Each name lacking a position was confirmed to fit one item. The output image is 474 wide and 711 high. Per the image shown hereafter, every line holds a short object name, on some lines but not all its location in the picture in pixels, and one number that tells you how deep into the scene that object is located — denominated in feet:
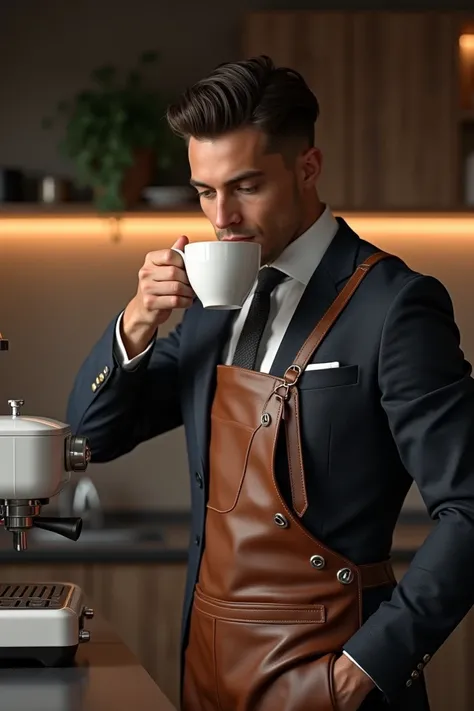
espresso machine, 5.24
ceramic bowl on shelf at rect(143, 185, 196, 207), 11.86
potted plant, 11.75
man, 5.54
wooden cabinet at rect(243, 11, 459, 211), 11.52
